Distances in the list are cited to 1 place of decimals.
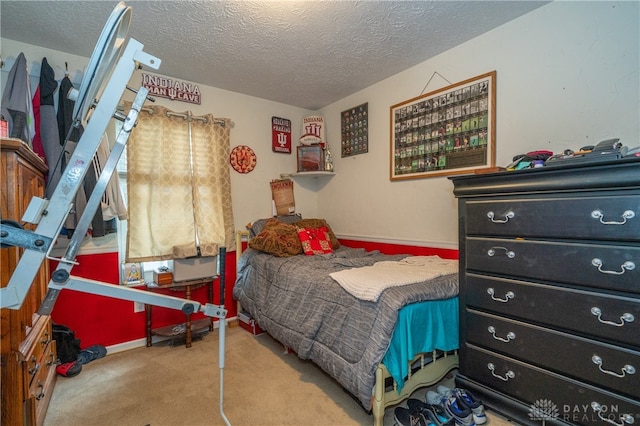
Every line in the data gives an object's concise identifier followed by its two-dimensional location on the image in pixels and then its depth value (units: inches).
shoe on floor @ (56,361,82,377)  83.9
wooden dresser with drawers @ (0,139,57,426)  50.6
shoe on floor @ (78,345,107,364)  90.8
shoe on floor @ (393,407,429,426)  60.6
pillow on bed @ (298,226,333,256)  112.8
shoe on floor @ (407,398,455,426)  61.4
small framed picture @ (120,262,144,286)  104.8
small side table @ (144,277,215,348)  103.0
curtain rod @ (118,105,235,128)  104.7
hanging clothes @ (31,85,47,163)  83.2
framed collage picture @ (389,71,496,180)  87.8
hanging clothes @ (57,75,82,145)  88.5
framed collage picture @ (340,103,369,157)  125.1
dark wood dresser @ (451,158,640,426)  49.7
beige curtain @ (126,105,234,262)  104.3
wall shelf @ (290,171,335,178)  137.7
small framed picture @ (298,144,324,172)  139.9
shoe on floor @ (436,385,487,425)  62.7
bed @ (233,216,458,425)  61.2
